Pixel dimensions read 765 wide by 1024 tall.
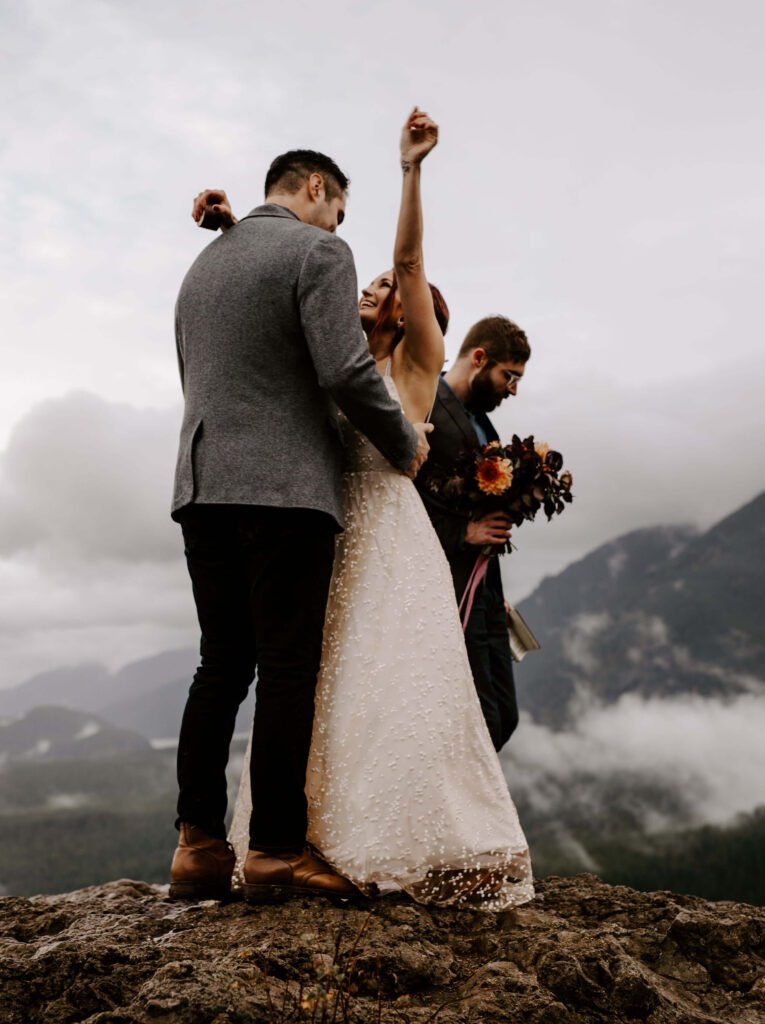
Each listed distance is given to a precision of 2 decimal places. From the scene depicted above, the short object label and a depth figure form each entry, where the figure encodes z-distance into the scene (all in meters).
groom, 3.18
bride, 3.42
